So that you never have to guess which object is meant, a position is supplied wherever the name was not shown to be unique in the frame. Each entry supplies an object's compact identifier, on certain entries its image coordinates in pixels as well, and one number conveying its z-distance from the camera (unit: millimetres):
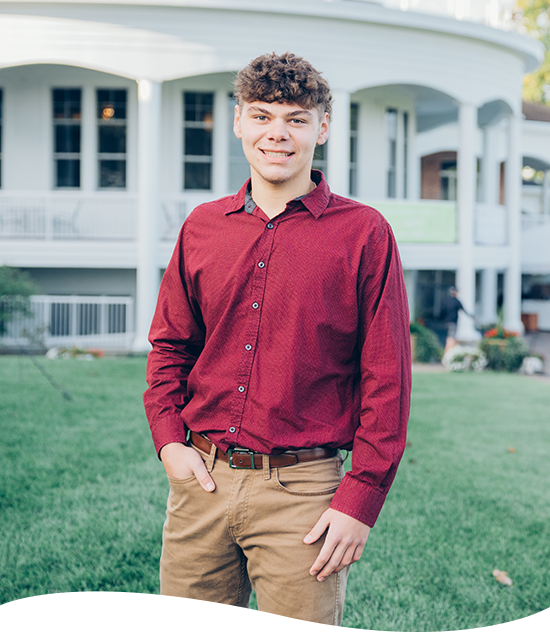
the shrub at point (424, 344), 13137
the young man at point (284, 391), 1923
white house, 11898
